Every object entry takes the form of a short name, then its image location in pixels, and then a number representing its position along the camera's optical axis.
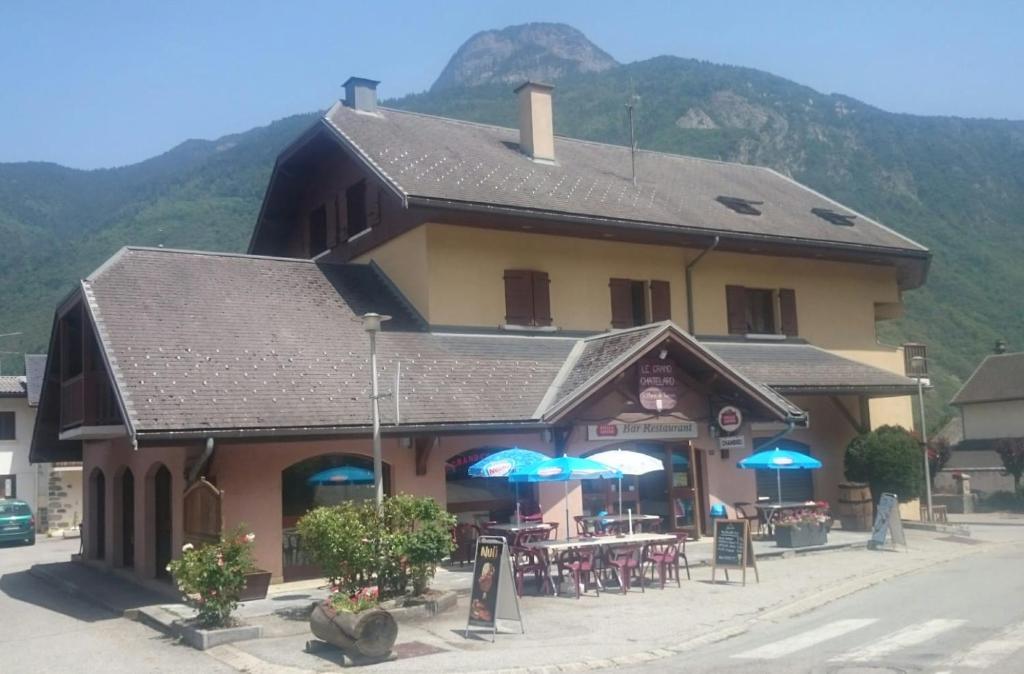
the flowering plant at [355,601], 11.82
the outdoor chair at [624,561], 16.05
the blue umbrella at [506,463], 16.91
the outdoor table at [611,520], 18.04
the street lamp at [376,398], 14.86
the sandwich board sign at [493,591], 12.59
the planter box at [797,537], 20.44
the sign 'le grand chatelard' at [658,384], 20.69
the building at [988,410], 52.78
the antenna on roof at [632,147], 27.99
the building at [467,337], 17.27
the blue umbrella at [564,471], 16.64
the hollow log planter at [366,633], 11.39
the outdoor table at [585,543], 15.72
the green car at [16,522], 33.62
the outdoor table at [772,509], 22.02
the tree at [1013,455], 40.31
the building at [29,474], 40.50
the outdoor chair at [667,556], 16.38
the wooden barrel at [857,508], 24.03
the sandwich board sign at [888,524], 20.89
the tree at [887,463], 24.80
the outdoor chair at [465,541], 18.81
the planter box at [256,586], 15.51
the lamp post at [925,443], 25.14
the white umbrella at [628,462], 17.47
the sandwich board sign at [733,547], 16.53
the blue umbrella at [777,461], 21.56
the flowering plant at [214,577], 12.78
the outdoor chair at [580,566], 15.61
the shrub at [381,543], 13.57
